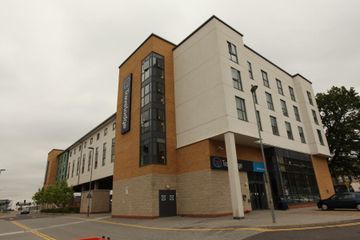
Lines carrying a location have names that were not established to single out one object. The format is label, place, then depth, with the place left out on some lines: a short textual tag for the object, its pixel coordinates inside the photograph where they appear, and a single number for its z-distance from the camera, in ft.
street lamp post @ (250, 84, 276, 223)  45.82
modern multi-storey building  74.84
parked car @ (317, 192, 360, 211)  67.25
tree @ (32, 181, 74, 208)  165.68
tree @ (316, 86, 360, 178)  126.62
